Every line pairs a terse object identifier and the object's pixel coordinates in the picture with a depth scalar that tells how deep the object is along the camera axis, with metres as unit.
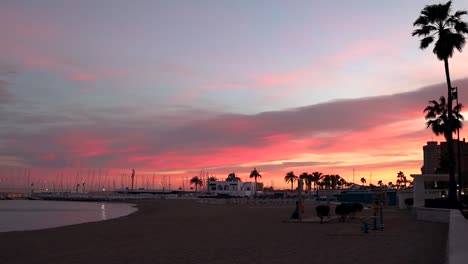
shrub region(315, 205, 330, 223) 34.88
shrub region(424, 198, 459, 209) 34.16
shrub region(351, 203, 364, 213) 39.36
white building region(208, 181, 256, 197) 197.06
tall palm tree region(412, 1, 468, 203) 36.19
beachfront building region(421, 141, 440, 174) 179.00
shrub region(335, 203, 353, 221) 36.97
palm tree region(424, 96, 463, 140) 45.00
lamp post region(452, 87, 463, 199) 35.78
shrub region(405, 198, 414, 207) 60.08
